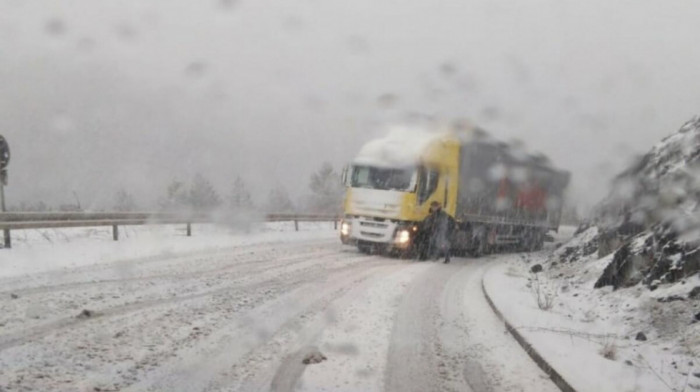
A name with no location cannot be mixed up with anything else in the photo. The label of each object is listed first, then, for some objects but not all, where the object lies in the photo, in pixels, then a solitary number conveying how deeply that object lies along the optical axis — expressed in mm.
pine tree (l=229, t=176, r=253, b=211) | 37494
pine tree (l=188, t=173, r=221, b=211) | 53281
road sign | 13930
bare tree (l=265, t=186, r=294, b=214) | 36469
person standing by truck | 18219
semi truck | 18000
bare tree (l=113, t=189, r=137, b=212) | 42225
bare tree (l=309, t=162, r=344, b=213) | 29819
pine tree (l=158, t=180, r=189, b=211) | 46469
